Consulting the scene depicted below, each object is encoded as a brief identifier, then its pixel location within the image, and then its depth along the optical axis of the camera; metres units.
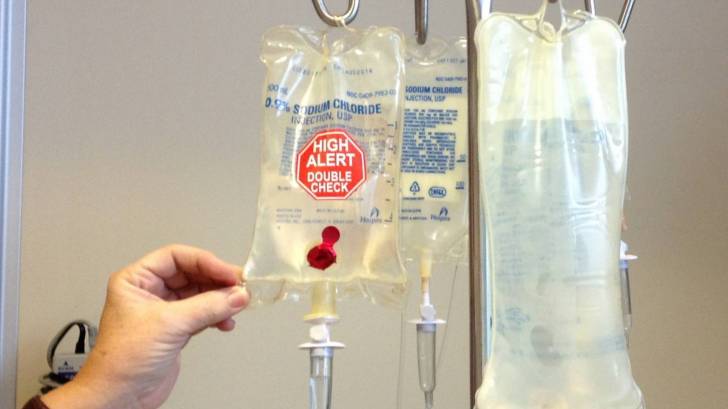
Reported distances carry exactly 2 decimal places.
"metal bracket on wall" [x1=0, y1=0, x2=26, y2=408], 0.92
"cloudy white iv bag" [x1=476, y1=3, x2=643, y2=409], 0.62
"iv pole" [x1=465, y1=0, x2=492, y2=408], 0.70
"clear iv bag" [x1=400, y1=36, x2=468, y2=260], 0.85
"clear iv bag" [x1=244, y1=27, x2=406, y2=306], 0.71
